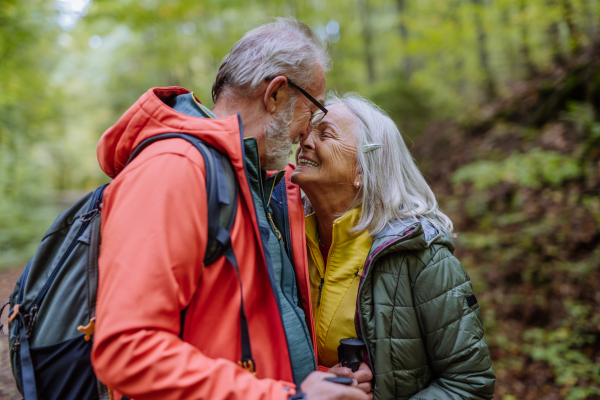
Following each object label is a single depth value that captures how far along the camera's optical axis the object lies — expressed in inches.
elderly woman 70.7
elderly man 42.9
